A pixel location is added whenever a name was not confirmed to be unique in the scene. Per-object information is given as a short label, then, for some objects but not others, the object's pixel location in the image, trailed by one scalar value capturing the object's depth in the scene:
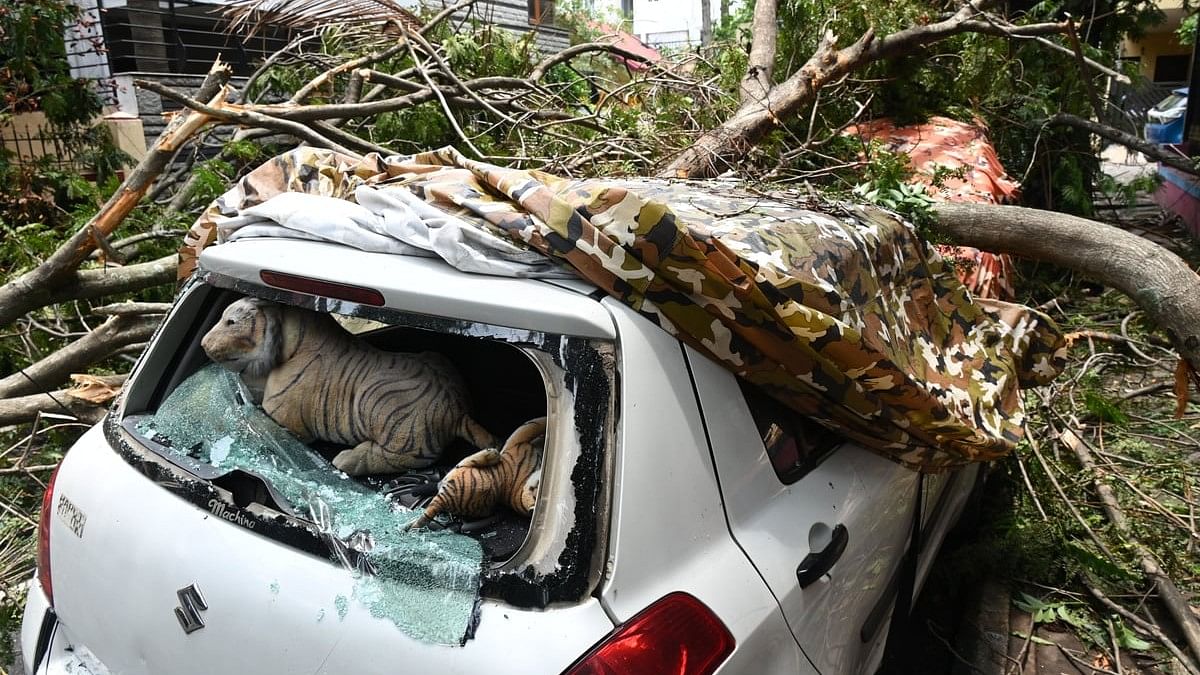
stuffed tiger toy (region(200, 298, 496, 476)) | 2.20
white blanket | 1.82
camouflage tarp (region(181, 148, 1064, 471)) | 1.76
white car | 1.51
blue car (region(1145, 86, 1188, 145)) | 13.18
